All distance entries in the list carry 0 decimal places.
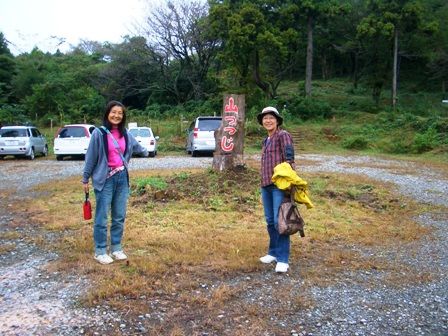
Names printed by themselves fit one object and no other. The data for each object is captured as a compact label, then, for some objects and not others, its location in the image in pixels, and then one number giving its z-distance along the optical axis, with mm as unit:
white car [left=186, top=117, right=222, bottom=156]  16781
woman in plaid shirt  4492
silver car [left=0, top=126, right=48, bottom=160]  16750
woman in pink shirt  4547
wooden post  9219
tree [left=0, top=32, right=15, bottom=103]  39000
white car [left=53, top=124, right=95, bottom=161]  16594
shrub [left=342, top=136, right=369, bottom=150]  20578
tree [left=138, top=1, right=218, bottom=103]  33281
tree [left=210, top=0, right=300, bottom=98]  27359
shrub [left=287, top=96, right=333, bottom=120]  28750
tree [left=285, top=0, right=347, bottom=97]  28391
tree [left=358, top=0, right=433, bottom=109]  26969
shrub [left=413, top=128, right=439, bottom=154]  18906
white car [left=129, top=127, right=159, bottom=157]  17625
